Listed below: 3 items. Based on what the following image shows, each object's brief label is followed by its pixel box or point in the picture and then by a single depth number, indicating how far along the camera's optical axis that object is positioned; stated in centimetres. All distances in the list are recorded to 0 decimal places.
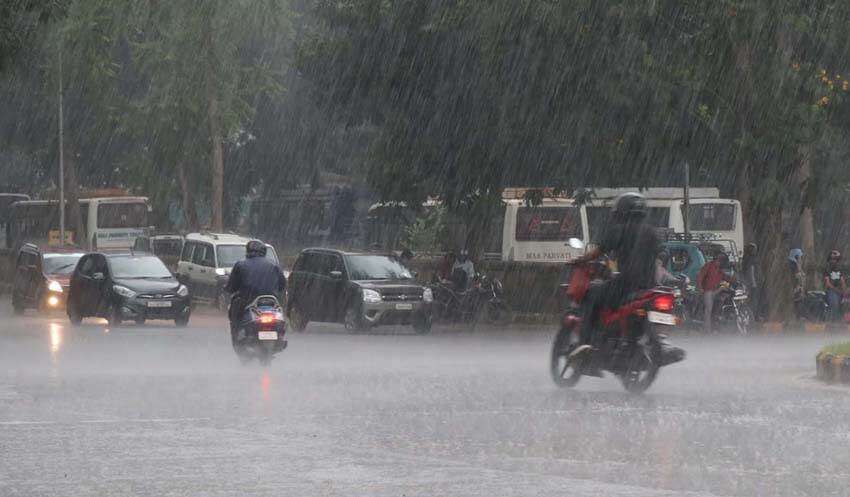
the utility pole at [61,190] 6056
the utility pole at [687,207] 4431
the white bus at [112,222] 6906
